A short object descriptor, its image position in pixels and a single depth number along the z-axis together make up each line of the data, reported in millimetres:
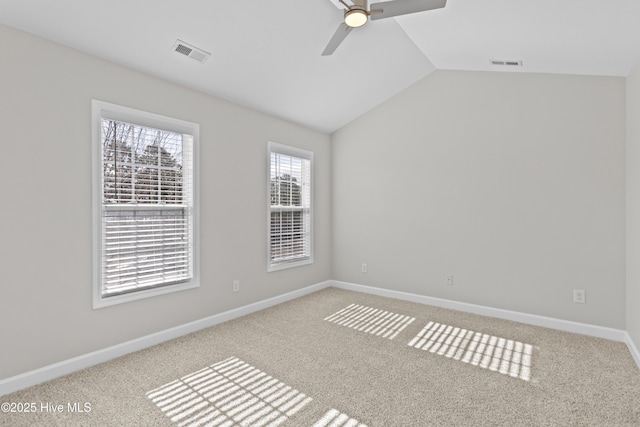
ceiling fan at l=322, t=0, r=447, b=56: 1963
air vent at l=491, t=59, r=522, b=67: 3269
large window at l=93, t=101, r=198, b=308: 2648
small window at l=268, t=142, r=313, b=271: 4223
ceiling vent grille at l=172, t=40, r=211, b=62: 2627
